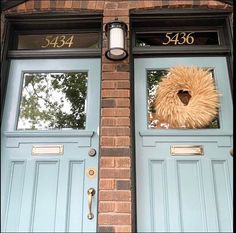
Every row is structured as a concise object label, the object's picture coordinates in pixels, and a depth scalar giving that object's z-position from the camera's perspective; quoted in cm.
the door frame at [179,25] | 225
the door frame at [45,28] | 227
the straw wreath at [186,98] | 208
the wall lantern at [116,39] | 207
